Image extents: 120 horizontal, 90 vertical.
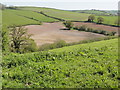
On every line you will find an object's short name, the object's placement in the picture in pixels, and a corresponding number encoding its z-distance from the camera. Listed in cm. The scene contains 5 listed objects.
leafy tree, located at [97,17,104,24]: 10912
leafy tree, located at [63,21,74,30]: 9354
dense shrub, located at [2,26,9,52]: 2265
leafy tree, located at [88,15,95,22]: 12012
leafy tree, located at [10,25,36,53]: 3308
